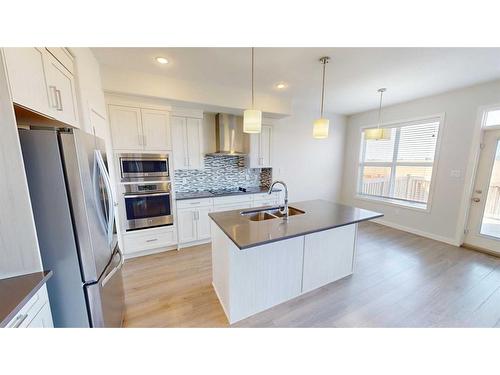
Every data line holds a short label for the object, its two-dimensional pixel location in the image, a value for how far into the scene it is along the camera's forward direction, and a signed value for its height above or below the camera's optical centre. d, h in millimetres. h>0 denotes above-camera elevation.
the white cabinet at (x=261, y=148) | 3387 +253
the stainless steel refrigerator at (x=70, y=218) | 998 -335
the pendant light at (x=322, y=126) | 2047 +397
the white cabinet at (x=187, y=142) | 2854 +305
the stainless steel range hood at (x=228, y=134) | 3184 +496
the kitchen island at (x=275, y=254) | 1530 -892
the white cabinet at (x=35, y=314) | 778 -705
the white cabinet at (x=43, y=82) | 944 +503
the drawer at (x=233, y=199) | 3058 -653
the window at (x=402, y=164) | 3395 -49
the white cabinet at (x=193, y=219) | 2852 -920
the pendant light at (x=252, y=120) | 1793 +409
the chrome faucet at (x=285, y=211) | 1881 -540
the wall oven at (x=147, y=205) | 2527 -623
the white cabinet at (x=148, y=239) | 2570 -1140
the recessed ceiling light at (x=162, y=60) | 2027 +1140
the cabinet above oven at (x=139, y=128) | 2359 +444
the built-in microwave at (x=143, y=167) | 2469 -76
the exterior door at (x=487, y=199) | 2729 -579
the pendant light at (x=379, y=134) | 2825 +436
